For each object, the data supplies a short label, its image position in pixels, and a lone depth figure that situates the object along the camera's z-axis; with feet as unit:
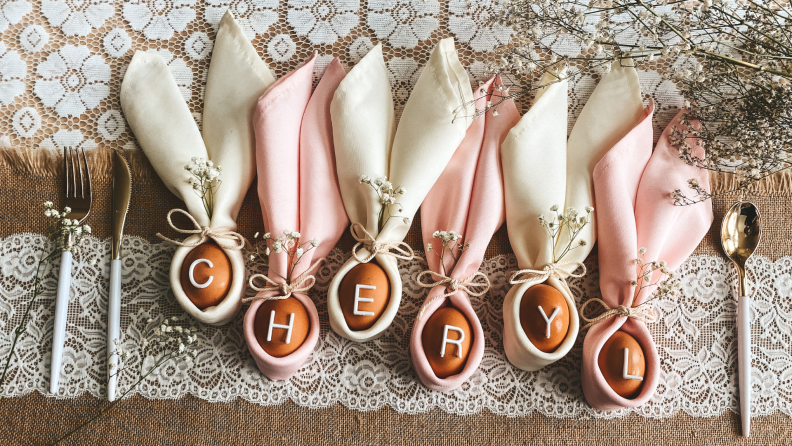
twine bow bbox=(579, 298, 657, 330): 3.68
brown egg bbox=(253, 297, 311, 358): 3.57
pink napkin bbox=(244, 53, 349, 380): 3.74
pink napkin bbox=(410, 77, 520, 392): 3.66
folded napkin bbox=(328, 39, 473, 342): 3.74
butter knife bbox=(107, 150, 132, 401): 3.74
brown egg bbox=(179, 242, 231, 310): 3.64
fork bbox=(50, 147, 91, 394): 3.75
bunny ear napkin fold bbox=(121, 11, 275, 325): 3.83
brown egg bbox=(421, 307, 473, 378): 3.57
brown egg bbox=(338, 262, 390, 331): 3.59
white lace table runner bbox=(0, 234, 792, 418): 3.78
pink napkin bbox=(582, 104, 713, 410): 3.65
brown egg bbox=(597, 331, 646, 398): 3.58
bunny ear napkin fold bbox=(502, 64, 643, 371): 3.70
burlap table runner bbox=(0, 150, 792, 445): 3.73
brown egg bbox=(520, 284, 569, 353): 3.54
